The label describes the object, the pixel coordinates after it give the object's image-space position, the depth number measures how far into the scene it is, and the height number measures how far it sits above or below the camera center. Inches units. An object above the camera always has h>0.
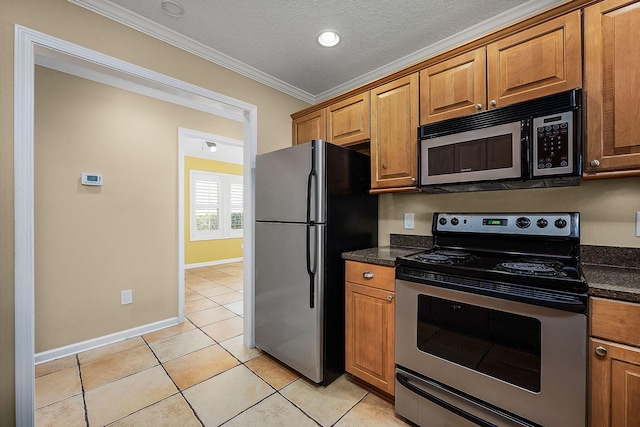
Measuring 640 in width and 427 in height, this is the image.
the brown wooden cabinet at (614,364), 41.6 -23.7
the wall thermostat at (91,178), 99.6 +12.4
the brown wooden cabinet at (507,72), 56.4 +32.3
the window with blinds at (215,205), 243.6 +6.5
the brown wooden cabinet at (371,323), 69.7 -29.7
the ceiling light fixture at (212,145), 190.2 +46.8
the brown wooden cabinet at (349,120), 89.9 +31.1
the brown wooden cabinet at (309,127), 102.8 +33.1
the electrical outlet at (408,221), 92.0 -3.1
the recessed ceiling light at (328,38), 80.9 +52.0
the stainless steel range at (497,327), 46.1 -22.3
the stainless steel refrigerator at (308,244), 76.6 -9.6
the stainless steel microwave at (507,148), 55.7 +14.7
